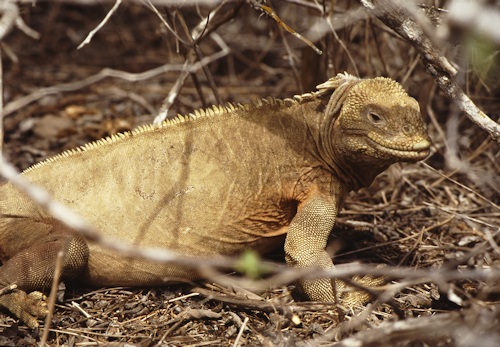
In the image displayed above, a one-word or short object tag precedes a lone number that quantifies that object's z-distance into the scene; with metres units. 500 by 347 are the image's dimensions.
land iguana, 8.85
